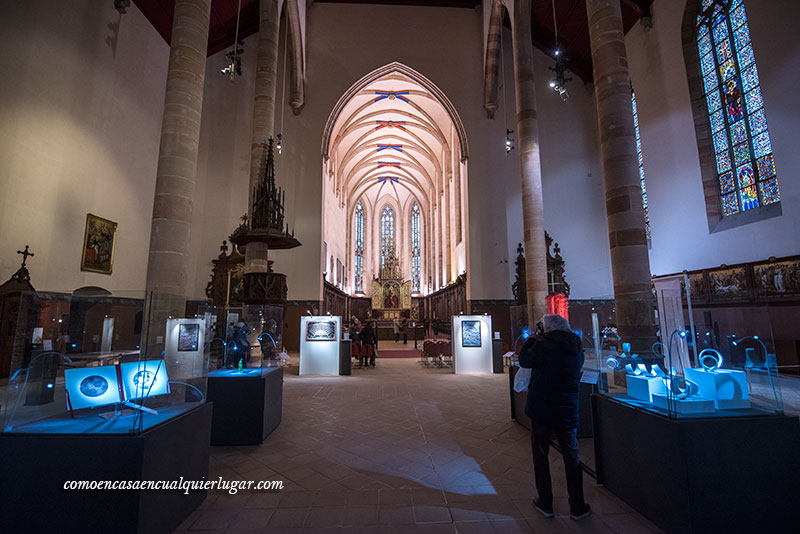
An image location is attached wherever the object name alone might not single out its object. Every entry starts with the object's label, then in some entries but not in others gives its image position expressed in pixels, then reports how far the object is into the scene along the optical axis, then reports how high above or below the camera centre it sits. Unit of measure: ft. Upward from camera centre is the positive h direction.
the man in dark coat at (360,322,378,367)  34.88 -1.19
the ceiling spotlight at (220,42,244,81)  30.14 +21.13
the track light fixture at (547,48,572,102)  32.62 +21.47
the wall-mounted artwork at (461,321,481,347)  30.89 -0.95
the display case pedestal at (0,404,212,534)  6.26 -2.56
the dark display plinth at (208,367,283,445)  12.93 -2.81
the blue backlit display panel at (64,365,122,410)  7.13 -1.12
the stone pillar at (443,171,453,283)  70.54 +17.44
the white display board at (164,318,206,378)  9.04 -0.51
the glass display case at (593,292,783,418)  7.45 -1.05
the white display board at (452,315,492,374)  30.66 -1.74
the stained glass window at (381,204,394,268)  114.33 +30.35
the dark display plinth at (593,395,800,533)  6.86 -2.87
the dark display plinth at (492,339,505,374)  30.96 -3.04
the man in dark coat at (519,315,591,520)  8.00 -1.79
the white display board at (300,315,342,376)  29.14 -1.63
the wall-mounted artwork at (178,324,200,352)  9.92 -0.29
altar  93.30 +8.01
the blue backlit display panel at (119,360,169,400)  7.45 -1.03
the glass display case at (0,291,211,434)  6.74 -0.74
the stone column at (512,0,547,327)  33.30 +13.01
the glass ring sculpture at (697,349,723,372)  8.18 -0.89
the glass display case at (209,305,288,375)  14.17 -0.61
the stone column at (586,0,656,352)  18.48 +8.43
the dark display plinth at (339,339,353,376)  29.14 -2.76
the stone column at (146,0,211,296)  18.62 +9.10
